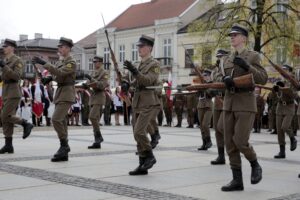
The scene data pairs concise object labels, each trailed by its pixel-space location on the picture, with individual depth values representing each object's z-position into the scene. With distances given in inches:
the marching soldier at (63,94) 398.9
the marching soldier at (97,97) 497.7
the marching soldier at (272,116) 855.1
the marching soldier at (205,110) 486.6
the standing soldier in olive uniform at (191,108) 936.9
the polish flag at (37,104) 866.8
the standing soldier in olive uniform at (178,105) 989.2
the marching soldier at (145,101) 344.2
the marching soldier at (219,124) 399.2
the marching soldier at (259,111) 858.1
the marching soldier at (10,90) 430.9
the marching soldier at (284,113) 444.1
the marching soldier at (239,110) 289.6
